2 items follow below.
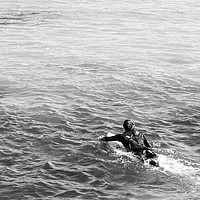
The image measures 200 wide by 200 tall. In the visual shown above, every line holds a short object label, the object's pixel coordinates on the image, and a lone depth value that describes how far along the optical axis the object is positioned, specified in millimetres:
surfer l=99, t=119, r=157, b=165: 20547
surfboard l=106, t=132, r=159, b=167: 19719
